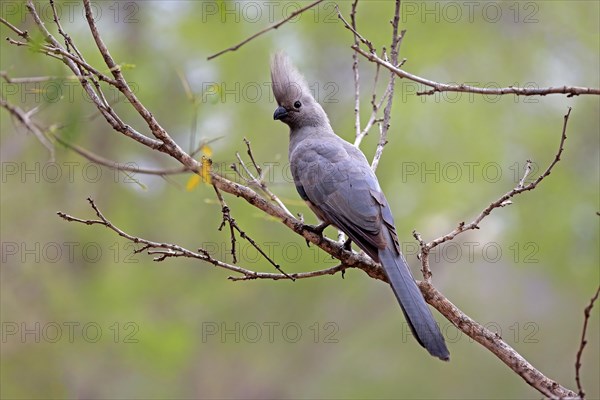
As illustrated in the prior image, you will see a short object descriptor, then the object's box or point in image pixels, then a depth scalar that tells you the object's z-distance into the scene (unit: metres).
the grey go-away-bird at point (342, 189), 7.07
